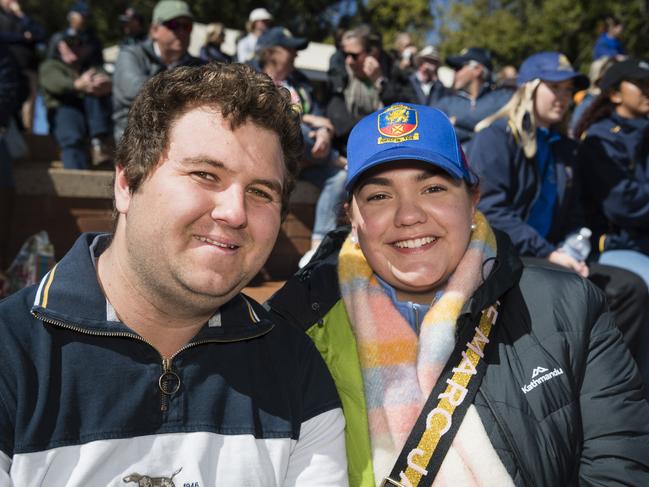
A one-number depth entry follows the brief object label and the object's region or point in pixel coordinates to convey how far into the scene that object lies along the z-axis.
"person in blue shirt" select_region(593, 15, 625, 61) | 9.75
